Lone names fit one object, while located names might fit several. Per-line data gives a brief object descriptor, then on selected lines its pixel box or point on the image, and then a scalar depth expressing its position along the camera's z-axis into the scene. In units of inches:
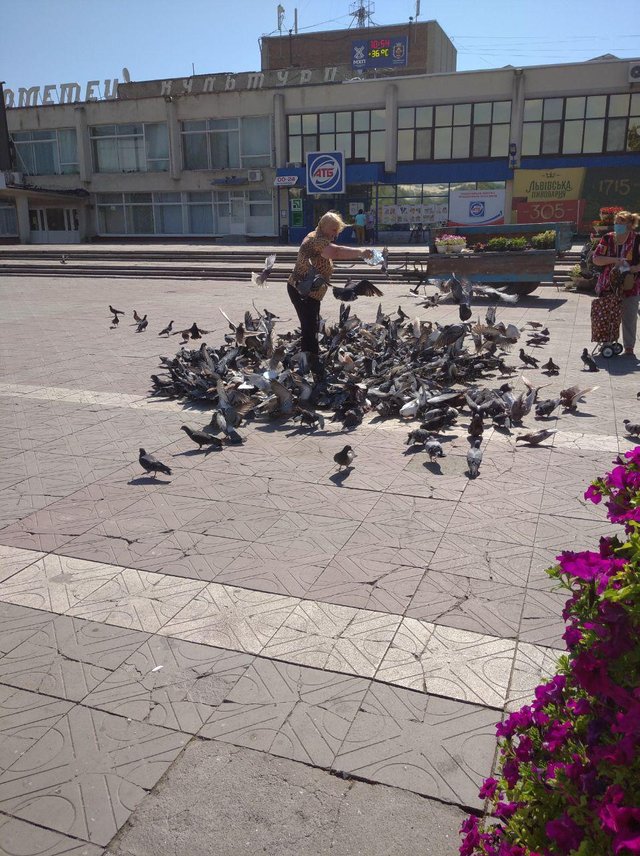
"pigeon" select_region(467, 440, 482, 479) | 211.2
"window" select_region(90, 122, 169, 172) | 1822.1
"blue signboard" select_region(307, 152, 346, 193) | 1556.3
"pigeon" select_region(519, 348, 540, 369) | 347.6
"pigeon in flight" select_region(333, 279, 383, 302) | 307.0
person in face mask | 355.9
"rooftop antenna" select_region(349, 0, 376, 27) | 3031.5
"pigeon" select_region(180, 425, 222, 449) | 234.7
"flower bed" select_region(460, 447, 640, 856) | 54.0
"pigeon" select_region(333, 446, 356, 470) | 214.1
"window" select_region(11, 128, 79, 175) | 1911.9
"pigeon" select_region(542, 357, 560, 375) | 336.5
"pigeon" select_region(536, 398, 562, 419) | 263.6
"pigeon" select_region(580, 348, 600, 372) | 343.9
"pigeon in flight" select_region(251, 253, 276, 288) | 331.6
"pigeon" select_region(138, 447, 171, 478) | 209.2
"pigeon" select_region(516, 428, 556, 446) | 234.7
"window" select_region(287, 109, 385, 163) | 1631.4
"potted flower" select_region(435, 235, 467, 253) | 663.8
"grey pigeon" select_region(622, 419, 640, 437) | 237.1
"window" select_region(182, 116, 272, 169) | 1732.3
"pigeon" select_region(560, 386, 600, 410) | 275.0
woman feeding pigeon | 296.8
